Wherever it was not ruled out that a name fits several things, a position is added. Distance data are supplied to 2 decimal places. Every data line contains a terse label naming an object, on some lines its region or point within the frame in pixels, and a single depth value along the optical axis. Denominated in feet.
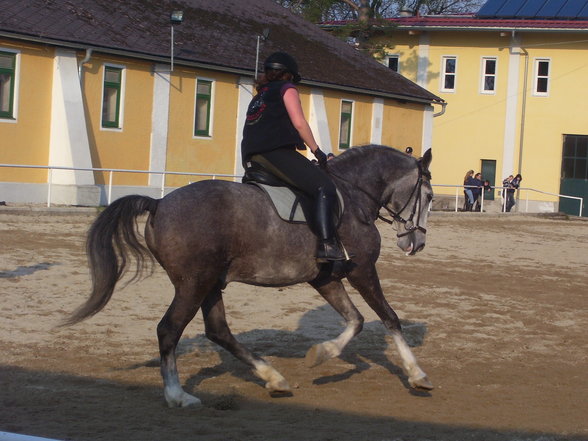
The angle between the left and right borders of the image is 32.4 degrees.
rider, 26.30
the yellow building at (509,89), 160.45
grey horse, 24.88
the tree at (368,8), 169.17
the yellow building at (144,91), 89.15
